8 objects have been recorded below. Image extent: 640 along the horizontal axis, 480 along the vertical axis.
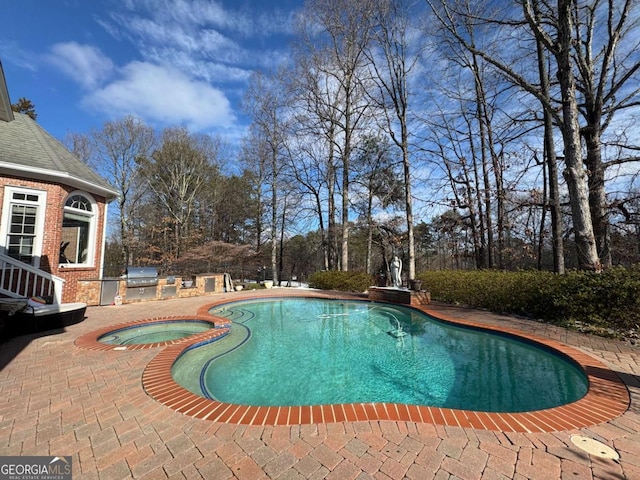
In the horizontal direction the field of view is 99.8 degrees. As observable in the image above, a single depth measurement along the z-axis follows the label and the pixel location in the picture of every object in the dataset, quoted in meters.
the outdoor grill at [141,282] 9.38
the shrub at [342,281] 13.07
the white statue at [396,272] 10.53
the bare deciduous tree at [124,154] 18.25
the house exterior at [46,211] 7.21
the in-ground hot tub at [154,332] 5.22
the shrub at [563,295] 5.11
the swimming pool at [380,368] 3.28
